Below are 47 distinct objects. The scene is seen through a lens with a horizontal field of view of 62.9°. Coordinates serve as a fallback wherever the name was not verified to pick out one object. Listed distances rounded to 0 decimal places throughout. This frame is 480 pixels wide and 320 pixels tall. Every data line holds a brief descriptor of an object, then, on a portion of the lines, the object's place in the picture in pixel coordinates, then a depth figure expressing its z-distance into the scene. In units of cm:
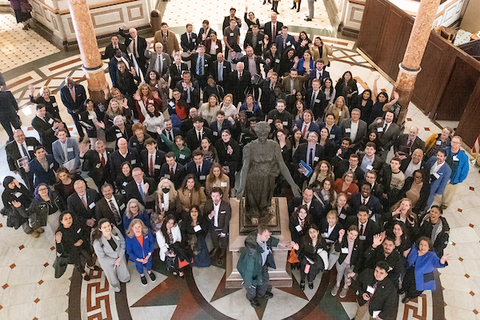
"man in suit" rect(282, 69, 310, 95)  884
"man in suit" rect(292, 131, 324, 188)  701
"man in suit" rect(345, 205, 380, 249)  593
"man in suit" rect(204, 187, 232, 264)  605
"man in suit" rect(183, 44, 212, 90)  948
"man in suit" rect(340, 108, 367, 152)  779
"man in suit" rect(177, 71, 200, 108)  860
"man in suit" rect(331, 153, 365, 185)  665
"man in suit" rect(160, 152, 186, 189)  681
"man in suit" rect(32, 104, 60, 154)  784
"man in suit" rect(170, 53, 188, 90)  932
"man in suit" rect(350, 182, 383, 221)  623
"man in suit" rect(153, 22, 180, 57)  1025
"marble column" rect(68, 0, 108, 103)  833
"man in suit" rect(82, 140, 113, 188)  708
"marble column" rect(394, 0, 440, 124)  844
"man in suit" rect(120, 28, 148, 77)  1012
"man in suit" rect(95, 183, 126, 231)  611
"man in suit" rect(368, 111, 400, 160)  775
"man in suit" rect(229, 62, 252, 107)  910
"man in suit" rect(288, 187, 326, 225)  614
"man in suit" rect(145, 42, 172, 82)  949
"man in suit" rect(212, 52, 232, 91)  931
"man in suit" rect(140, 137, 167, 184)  699
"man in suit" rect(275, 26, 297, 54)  1032
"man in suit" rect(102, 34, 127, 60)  958
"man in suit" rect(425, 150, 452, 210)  677
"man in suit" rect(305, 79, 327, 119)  854
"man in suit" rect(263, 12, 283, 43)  1091
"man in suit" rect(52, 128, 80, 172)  723
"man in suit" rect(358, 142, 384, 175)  682
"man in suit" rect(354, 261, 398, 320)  509
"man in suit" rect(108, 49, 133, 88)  926
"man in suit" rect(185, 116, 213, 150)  746
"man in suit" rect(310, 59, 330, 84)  884
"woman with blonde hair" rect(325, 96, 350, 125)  805
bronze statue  519
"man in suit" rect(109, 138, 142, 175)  685
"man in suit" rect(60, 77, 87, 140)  856
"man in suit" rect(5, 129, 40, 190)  726
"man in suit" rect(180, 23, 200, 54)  1045
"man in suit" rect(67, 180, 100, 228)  616
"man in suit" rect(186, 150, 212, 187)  686
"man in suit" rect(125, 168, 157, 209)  637
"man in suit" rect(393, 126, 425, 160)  734
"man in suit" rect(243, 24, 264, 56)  1039
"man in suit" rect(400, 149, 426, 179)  675
